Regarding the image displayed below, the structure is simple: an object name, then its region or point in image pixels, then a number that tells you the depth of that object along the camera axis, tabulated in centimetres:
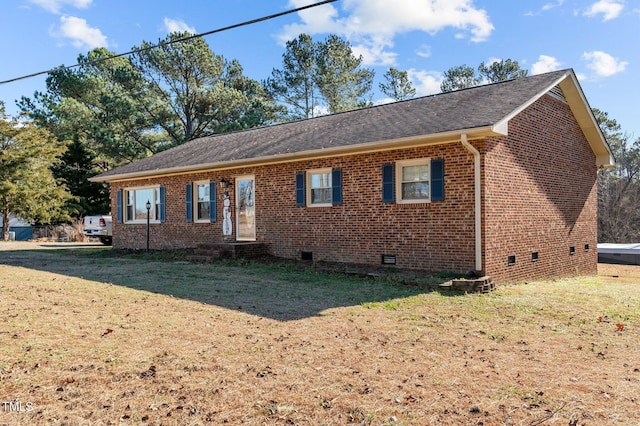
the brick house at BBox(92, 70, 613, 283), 1024
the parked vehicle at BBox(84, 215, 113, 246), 2186
